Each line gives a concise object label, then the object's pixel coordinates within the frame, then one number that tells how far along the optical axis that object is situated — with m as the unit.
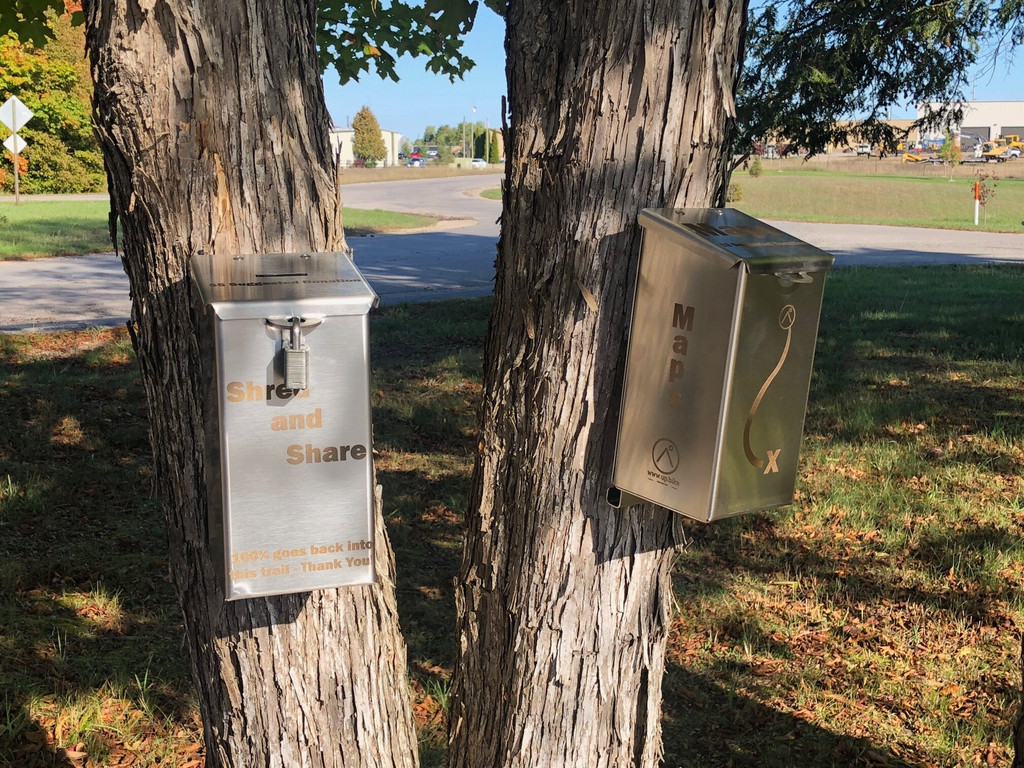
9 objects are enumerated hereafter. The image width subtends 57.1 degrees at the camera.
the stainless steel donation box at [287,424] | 1.48
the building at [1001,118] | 101.44
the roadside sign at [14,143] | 20.37
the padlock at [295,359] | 1.47
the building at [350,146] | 77.80
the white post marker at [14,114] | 18.75
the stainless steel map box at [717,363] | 1.57
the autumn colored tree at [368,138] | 71.38
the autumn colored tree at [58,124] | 26.59
